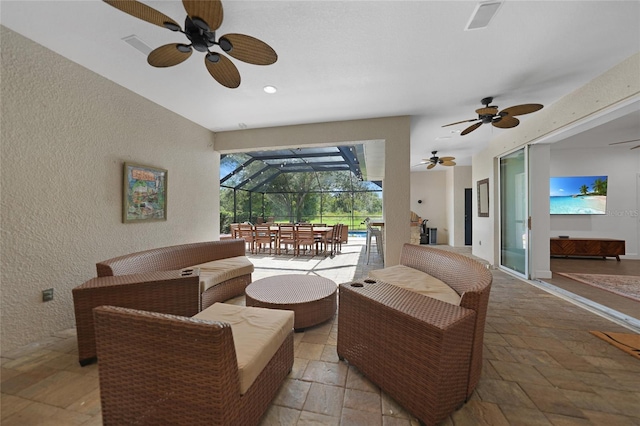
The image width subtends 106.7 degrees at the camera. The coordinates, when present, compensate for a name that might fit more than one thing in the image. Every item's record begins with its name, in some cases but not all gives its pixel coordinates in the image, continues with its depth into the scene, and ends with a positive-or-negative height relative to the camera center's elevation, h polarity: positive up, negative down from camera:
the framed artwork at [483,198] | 5.63 +0.40
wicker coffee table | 2.36 -0.86
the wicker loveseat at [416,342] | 1.27 -0.78
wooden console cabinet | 5.33 -0.76
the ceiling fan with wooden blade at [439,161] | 5.78 +1.33
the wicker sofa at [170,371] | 1.03 -0.73
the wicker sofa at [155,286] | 1.88 -0.68
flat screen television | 5.64 +0.46
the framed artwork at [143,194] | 3.06 +0.29
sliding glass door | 4.23 +0.02
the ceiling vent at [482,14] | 1.78 +1.57
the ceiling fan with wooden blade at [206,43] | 1.49 +1.29
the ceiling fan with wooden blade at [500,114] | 2.95 +1.33
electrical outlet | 2.29 -0.77
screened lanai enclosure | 8.57 +0.93
